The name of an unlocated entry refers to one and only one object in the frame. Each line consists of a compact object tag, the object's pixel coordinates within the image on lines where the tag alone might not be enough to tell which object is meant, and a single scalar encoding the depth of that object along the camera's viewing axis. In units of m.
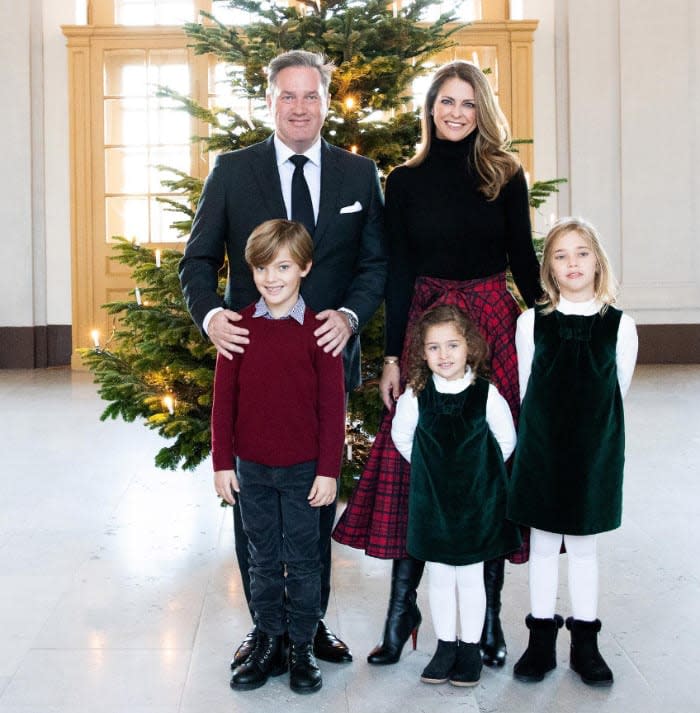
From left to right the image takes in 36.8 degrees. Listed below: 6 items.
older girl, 2.61
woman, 2.74
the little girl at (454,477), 2.59
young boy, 2.58
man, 2.75
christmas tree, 3.83
